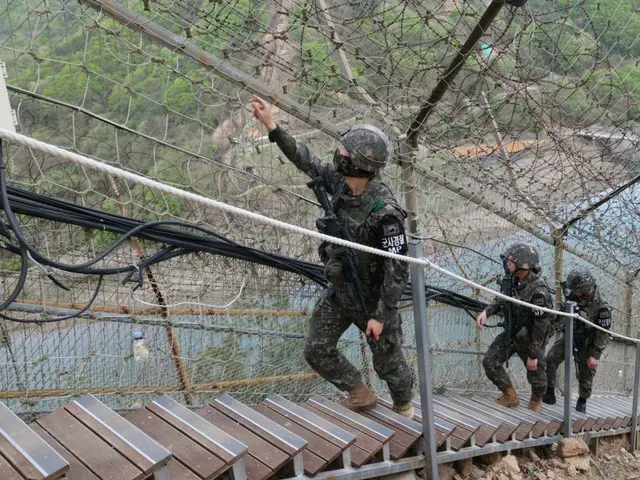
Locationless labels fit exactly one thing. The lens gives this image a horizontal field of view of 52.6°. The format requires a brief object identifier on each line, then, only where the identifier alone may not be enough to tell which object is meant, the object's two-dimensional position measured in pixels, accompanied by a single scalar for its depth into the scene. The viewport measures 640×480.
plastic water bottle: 3.37
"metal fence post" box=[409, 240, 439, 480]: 3.04
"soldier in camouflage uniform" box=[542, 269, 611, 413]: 5.99
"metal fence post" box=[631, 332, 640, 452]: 6.04
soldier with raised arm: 3.11
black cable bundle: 2.21
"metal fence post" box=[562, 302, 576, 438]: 4.57
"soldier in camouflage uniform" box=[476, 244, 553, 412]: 5.14
